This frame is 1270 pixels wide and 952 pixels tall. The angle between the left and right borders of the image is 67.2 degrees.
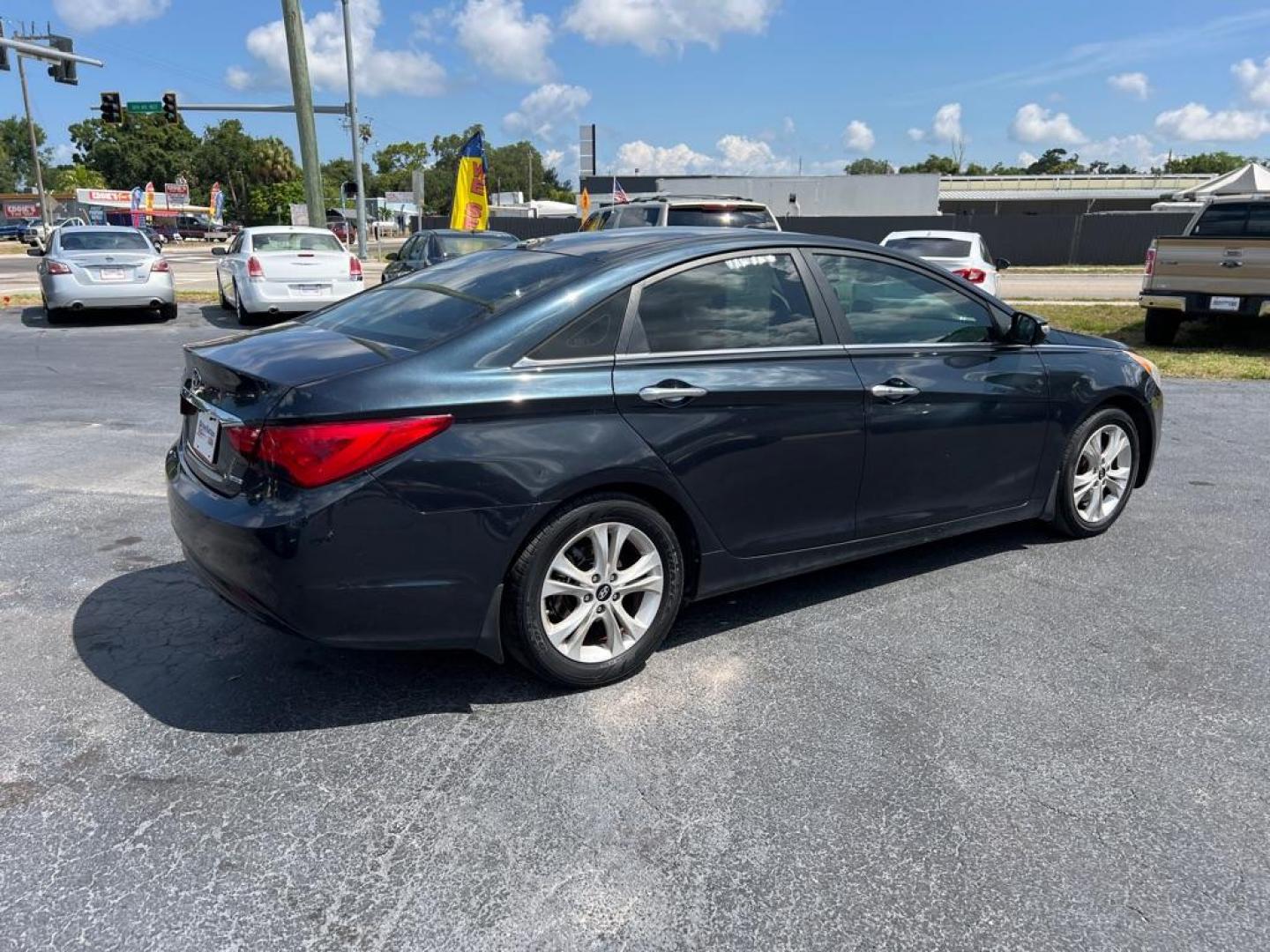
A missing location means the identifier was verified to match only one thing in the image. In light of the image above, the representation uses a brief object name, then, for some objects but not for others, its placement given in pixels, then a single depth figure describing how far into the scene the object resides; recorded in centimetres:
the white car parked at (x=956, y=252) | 1293
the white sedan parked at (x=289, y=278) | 1372
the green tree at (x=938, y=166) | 10644
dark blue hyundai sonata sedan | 296
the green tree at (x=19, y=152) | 14460
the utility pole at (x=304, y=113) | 1920
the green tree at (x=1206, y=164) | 9175
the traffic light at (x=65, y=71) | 2536
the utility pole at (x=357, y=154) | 2628
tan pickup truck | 1145
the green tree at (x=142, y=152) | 11175
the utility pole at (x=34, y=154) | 5409
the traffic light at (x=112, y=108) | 2900
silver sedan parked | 1388
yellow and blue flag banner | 2188
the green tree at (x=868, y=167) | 12019
